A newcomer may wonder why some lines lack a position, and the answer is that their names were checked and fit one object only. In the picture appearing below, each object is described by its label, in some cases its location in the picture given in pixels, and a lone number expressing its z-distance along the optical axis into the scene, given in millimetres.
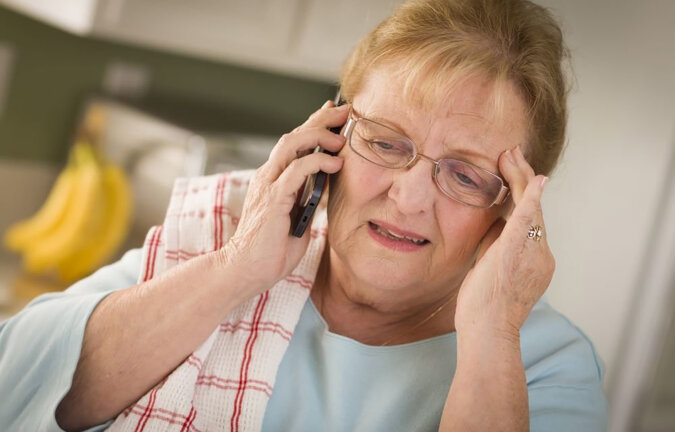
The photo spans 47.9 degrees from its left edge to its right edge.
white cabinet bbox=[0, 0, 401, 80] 1802
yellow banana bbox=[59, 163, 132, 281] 2143
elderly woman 1053
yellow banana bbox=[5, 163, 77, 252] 2133
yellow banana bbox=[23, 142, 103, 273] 2094
